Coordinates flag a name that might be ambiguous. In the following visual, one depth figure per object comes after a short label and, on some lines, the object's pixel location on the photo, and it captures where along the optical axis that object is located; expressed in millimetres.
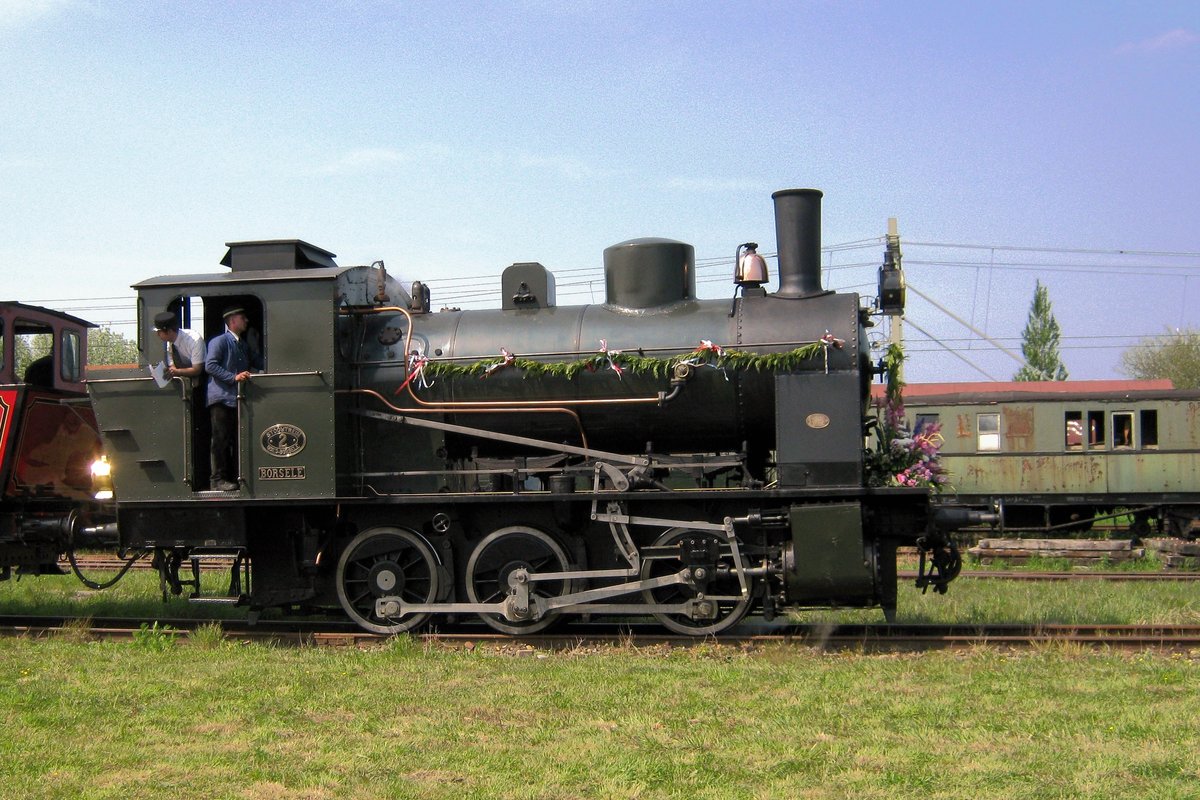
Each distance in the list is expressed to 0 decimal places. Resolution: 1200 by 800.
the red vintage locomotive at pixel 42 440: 12055
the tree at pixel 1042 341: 73875
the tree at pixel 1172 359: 62000
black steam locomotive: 9602
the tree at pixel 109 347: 43531
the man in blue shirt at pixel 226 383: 10078
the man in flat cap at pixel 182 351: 10172
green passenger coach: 21203
